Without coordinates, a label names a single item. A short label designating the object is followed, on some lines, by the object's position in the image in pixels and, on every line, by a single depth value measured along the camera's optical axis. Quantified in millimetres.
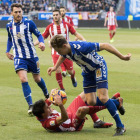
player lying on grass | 11086
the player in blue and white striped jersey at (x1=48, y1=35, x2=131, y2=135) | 10930
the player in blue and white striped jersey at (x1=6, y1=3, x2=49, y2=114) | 15328
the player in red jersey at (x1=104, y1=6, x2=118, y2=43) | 60706
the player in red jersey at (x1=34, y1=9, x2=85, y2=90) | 20500
